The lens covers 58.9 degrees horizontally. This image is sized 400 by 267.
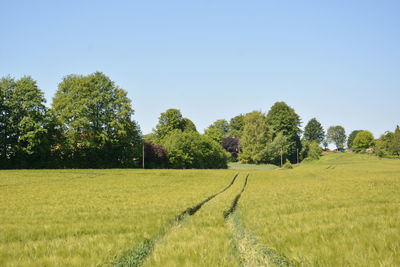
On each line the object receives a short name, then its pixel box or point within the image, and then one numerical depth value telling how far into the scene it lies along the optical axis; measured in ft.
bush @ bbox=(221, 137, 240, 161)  495.41
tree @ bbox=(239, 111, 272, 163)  380.58
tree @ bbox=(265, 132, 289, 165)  378.94
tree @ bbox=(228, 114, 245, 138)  588.09
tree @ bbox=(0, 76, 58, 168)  203.51
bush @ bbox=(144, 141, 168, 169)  285.23
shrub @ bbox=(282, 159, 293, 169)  320.46
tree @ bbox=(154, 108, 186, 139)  427.99
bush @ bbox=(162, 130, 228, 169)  309.42
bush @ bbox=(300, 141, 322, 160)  463.83
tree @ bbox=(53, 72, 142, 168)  228.84
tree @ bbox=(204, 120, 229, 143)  617.21
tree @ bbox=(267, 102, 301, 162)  439.59
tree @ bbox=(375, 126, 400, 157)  421.59
